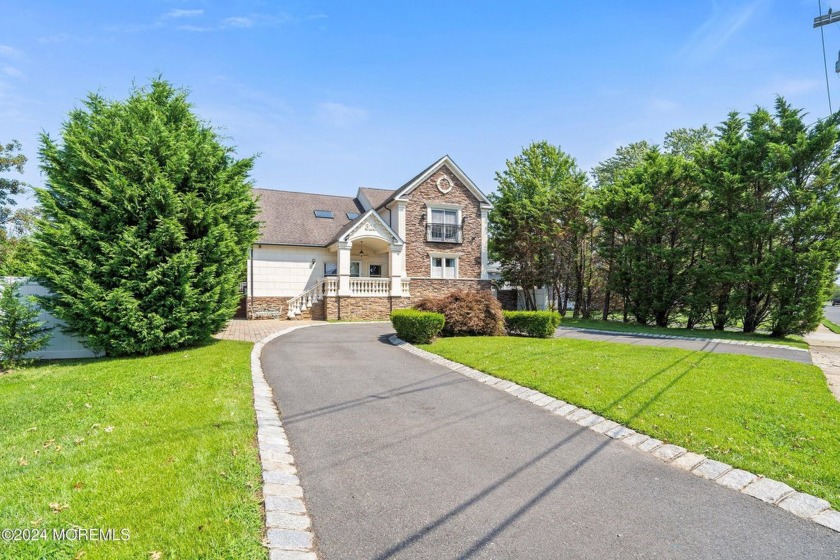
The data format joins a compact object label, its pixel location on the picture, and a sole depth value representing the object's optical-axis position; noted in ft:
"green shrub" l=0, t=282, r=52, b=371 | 30.71
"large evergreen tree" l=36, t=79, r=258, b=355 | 31.68
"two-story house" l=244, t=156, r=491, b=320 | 71.46
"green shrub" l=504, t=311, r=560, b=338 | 45.98
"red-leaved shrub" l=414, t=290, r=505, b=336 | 45.06
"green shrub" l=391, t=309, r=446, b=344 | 40.32
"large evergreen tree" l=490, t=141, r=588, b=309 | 80.59
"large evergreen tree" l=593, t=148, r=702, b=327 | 64.69
